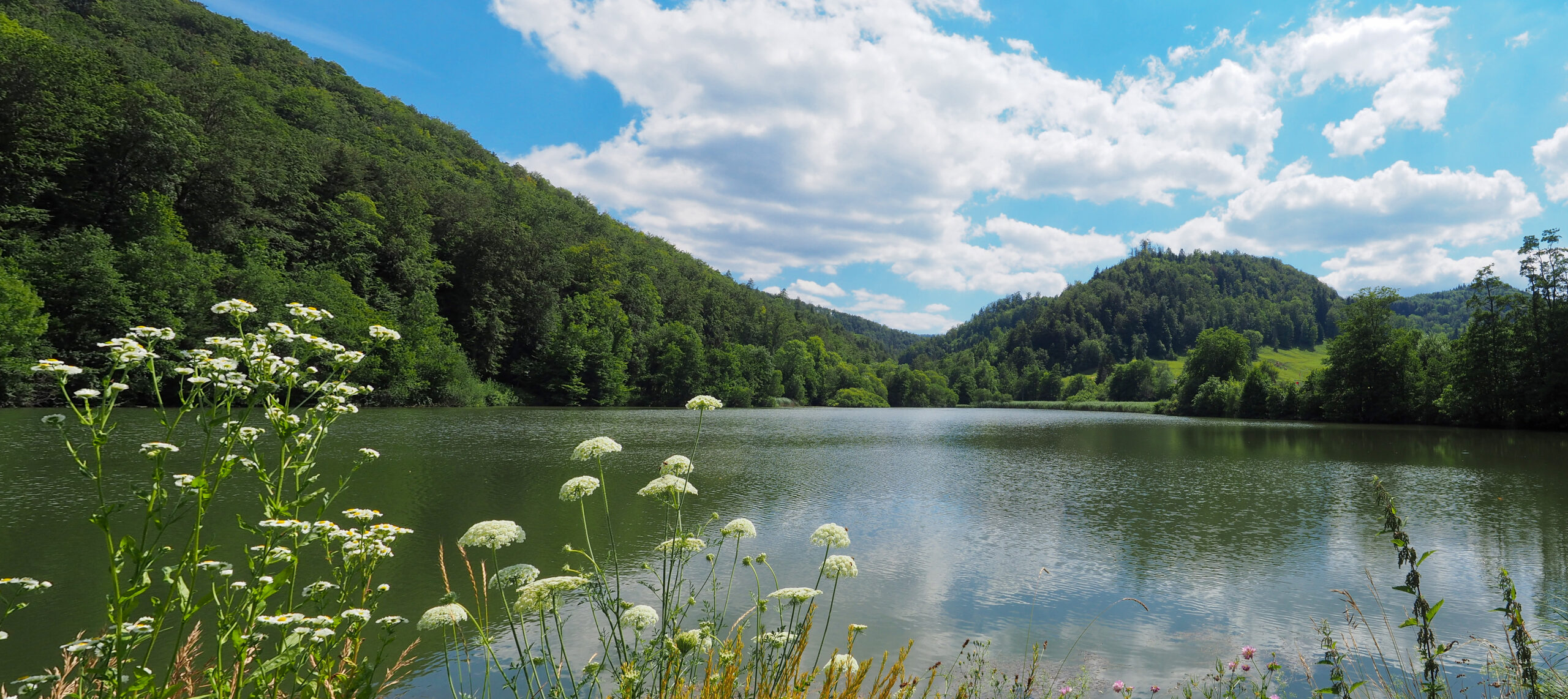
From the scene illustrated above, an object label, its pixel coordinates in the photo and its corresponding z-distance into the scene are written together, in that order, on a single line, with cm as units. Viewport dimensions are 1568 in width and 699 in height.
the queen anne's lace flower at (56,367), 251
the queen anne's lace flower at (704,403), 485
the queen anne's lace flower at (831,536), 413
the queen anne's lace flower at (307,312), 293
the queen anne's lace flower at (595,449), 420
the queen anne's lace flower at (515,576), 357
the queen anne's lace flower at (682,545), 381
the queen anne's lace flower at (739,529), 420
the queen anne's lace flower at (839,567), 391
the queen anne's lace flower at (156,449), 235
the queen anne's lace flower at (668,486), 388
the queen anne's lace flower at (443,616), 324
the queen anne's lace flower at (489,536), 360
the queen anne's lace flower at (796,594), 361
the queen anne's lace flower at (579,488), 402
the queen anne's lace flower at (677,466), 407
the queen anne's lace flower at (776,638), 356
